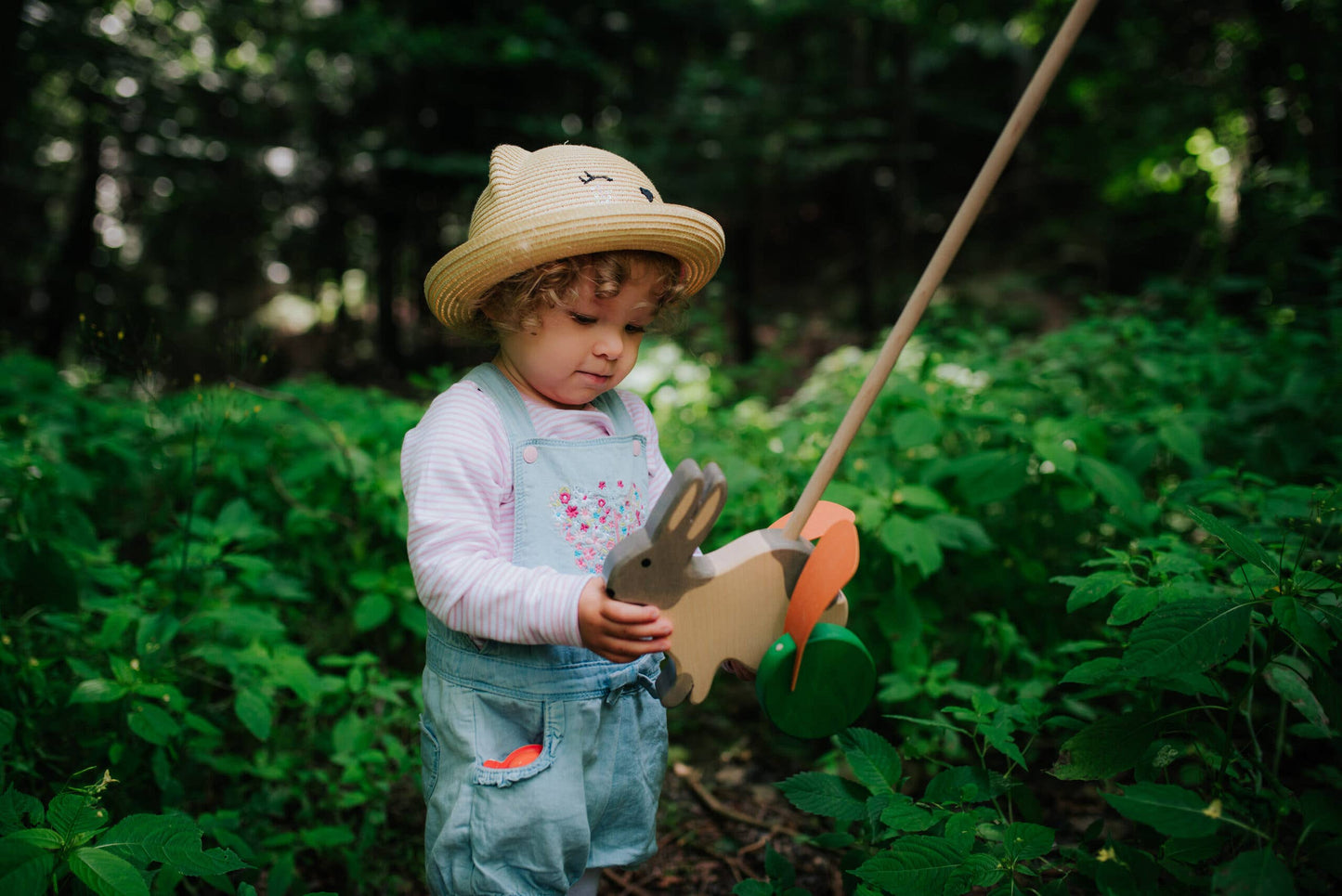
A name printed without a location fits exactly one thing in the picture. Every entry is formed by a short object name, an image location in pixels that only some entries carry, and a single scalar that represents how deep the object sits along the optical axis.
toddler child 1.24
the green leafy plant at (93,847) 1.08
